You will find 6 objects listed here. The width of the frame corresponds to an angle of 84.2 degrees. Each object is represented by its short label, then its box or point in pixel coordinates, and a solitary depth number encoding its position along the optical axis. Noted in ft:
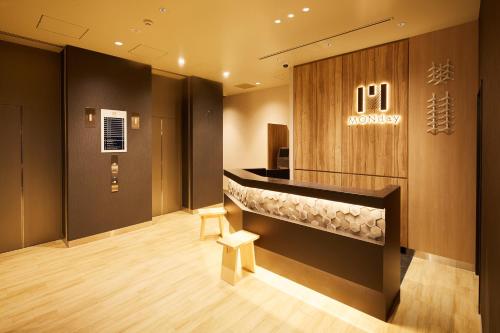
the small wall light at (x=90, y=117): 16.02
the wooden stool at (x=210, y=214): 16.02
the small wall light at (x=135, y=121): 18.20
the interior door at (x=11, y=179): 14.42
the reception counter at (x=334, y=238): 8.75
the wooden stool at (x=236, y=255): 11.11
